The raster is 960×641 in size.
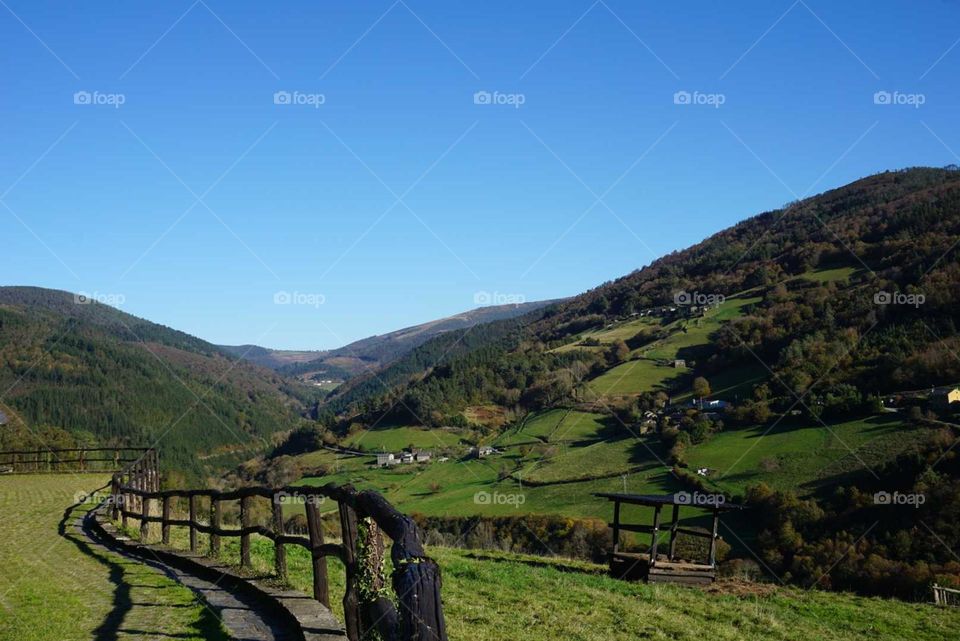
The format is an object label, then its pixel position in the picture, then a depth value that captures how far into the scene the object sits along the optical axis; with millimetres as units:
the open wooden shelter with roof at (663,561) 15633
